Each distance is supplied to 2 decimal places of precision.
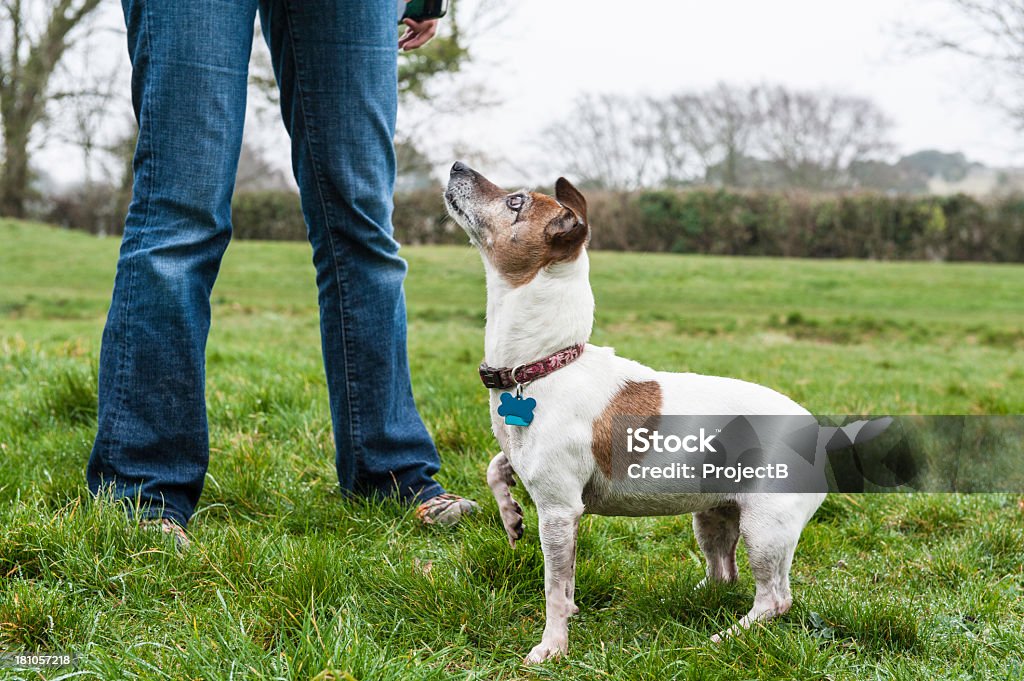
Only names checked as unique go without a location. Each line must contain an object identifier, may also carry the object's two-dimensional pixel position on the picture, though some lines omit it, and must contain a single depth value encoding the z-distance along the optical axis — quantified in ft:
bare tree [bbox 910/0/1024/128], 55.01
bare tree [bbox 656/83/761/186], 82.43
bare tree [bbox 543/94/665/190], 80.64
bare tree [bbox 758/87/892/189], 85.05
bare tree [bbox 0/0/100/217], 68.44
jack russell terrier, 6.56
